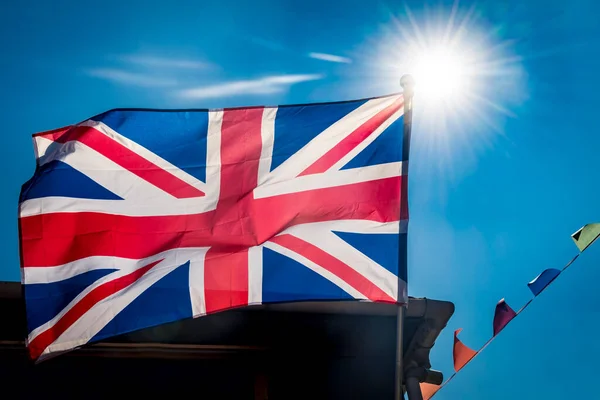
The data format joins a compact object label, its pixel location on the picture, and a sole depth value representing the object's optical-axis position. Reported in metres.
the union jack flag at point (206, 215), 4.35
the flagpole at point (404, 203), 3.72
